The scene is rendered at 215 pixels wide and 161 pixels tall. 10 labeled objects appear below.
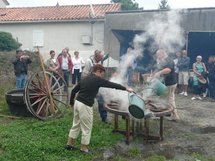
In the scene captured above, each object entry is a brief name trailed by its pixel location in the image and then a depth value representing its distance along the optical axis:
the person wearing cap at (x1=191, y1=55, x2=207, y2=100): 12.87
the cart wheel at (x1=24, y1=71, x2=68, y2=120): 8.12
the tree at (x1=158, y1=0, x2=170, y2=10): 51.28
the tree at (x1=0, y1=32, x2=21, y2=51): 19.20
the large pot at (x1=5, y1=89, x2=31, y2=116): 8.56
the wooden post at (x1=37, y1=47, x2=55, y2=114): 8.38
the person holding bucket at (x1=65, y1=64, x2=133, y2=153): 6.25
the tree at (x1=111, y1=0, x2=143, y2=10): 35.59
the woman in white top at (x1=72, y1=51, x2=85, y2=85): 12.81
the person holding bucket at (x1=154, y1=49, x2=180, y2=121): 8.34
